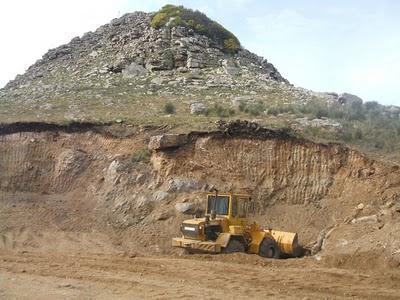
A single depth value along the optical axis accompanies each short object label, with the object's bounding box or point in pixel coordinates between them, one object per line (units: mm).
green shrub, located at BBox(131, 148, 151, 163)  22328
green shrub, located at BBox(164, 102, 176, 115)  25444
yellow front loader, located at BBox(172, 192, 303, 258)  15602
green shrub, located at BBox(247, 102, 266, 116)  24891
